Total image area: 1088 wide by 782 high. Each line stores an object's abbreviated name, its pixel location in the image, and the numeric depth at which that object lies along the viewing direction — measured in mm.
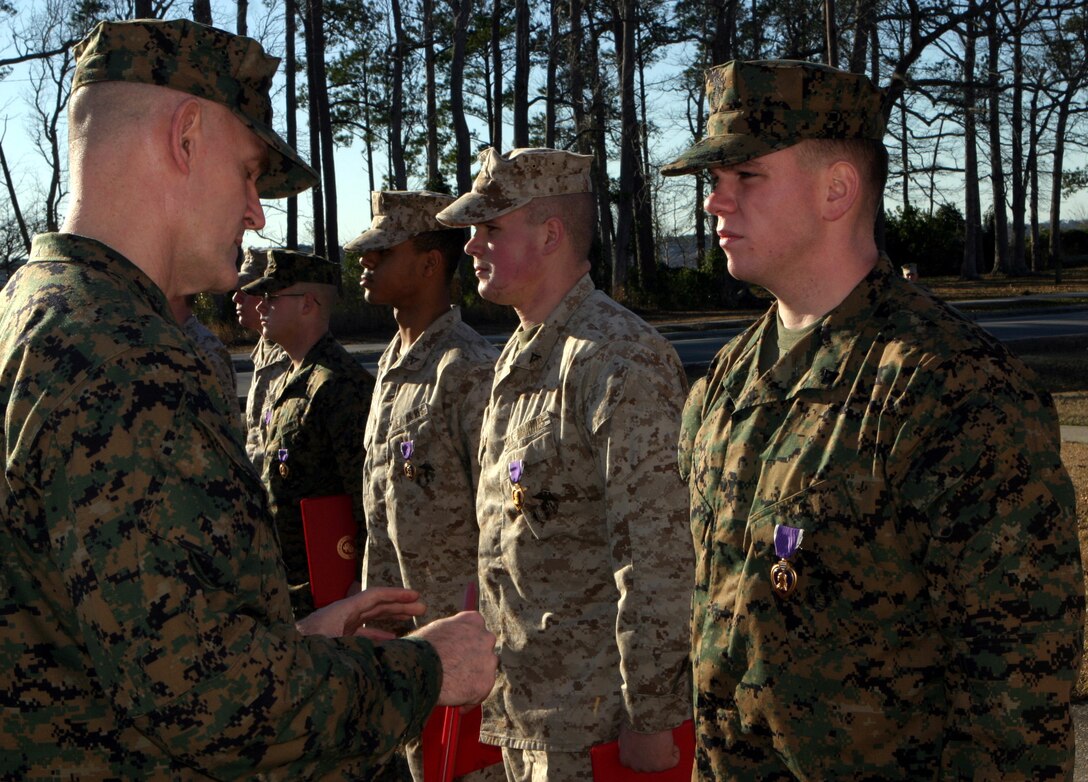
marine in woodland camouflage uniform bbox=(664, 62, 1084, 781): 1936
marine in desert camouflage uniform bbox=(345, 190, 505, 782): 4242
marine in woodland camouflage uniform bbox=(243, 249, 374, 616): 5027
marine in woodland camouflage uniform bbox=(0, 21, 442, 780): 1655
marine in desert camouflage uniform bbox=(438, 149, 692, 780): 3102
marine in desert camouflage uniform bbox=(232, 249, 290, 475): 5688
